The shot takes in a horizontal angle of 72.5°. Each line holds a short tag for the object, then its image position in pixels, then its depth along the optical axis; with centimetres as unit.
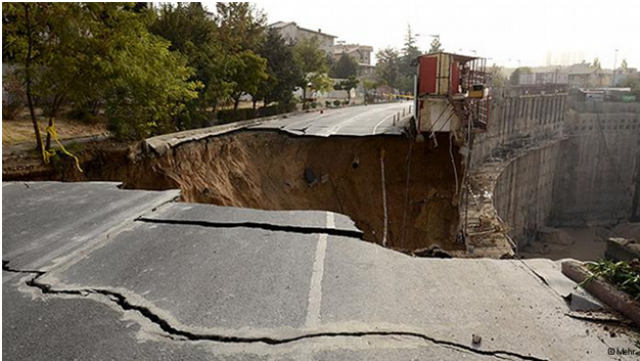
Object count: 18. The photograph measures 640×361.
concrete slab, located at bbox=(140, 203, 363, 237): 512
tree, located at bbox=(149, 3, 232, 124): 1731
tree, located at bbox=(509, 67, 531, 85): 6606
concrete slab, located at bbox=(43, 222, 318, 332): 332
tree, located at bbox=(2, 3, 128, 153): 912
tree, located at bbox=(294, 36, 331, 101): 3288
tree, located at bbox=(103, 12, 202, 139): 1010
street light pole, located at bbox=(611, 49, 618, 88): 8112
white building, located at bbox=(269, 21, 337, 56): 6412
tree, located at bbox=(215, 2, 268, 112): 2022
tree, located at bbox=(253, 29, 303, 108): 2555
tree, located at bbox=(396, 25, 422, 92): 5900
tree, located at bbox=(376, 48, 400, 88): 6081
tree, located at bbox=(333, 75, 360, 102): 4053
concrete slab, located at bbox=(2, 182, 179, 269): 454
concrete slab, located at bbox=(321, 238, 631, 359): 298
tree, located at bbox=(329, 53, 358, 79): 5778
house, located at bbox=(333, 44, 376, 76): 8048
